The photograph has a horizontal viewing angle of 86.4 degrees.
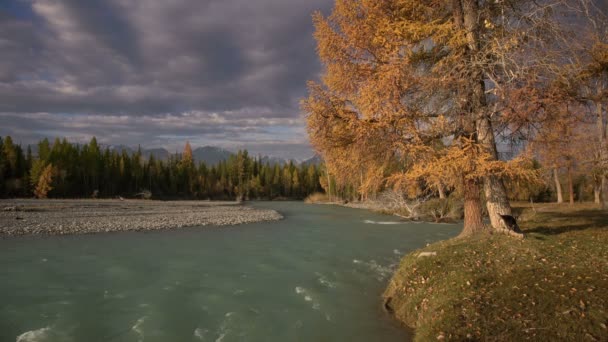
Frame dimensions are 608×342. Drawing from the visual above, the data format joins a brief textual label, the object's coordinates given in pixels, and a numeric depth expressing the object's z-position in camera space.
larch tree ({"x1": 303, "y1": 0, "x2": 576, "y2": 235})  9.49
